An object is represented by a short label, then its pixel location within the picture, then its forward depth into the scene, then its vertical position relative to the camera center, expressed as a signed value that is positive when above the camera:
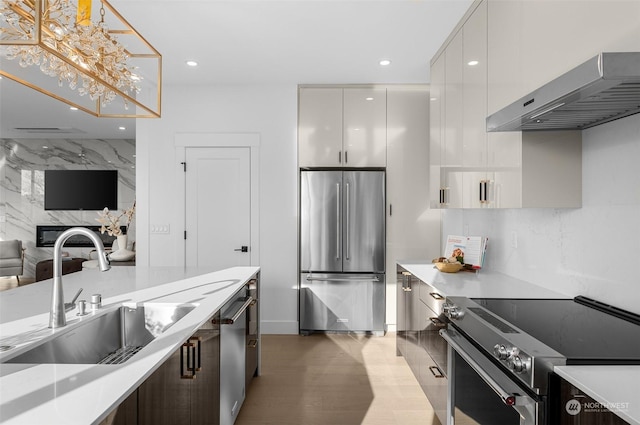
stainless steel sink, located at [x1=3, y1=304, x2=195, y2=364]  1.44 -0.53
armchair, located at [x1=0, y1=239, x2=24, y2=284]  6.74 -0.84
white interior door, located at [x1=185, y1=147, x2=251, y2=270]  4.28 +0.13
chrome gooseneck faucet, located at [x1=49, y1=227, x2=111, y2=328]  1.42 -0.25
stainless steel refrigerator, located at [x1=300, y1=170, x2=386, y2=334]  4.09 -0.35
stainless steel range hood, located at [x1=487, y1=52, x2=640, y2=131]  1.13 +0.43
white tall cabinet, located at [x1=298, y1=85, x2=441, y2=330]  4.17 +0.75
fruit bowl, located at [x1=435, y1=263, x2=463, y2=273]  2.79 -0.40
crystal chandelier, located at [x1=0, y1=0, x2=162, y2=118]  1.50 +0.75
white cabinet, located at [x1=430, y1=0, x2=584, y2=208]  1.93 +0.56
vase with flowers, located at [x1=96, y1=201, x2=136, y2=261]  4.84 -0.38
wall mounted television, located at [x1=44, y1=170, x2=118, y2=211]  7.45 +0.47
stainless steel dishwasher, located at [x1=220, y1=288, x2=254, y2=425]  1.99 -0.84
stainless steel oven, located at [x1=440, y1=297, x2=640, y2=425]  1.14 -0.49
